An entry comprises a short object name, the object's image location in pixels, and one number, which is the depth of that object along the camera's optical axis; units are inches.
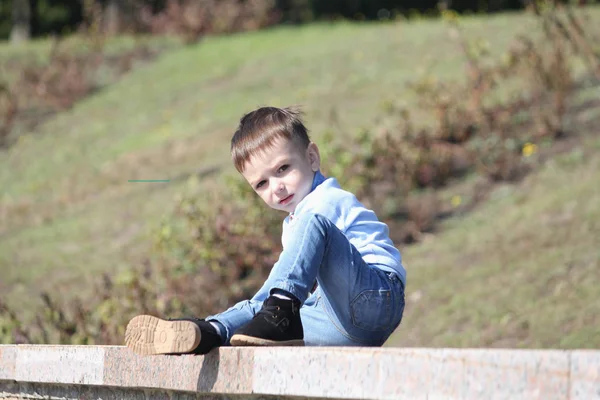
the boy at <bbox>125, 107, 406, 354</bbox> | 221.6
